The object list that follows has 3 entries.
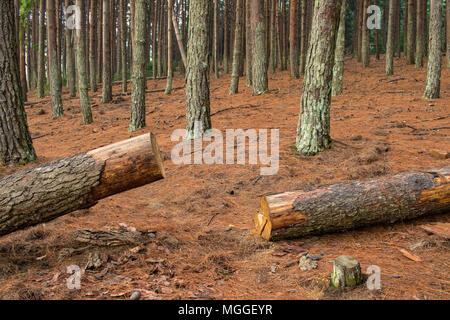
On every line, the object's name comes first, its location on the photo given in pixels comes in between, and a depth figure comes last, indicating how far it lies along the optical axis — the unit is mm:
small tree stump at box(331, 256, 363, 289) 2541
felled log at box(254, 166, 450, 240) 3498
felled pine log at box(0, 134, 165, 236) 3156
